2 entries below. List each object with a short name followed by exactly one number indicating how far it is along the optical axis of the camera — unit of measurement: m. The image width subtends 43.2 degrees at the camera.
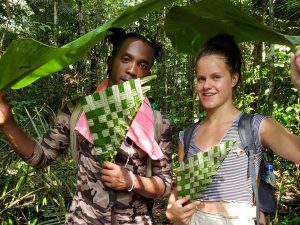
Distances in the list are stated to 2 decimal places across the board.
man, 1.44
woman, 1.36
